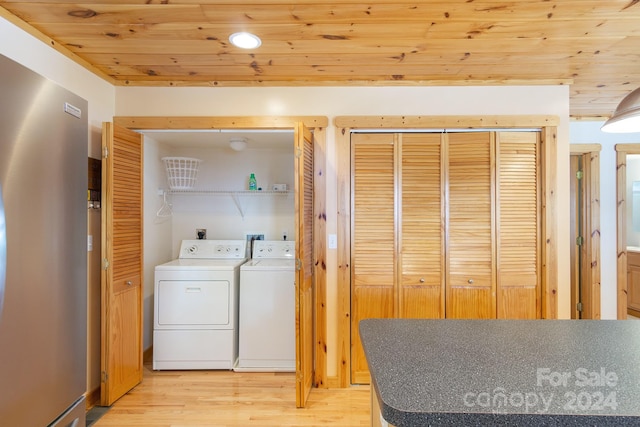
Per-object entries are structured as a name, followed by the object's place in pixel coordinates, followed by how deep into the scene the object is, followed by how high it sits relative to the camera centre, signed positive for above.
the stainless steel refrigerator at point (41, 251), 1.00 -0.14
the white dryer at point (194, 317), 2.45 -0.85
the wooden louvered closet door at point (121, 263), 2.01 -0.35
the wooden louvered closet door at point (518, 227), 2.24 -0.11
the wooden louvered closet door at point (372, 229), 2.26 -0.13
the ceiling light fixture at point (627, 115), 0.98 +0.33
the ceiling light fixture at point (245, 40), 1.70 +1.00
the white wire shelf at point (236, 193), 3.07 +0.20
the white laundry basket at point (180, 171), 2.89 +0.40
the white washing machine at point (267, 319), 2.44 -0.86
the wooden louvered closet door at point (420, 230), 2.25 -0.13
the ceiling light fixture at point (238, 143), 2.74 +0.64
